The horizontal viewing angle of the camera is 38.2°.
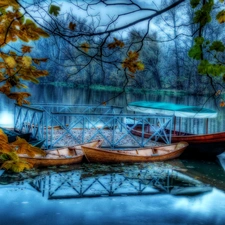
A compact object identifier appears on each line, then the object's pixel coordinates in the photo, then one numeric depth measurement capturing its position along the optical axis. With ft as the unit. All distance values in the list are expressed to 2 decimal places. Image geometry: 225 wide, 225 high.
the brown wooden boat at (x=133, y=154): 35.60
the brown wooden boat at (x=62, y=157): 32.92
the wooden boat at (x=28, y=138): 33.46
